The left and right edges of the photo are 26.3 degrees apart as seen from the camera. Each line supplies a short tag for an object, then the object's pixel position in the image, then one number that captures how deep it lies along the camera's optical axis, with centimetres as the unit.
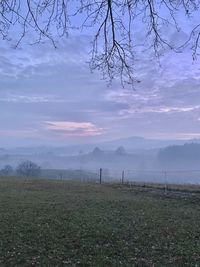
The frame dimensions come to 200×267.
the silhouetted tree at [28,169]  11212
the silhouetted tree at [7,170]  13026
